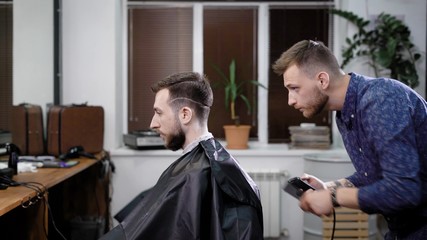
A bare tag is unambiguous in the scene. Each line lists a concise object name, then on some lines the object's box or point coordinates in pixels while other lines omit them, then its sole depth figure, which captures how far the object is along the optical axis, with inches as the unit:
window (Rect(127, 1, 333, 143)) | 147.7
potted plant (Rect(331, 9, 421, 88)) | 130.7
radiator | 132.6
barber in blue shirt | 48.1
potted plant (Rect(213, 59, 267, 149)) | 136.9
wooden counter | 76.5
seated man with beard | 59.3
